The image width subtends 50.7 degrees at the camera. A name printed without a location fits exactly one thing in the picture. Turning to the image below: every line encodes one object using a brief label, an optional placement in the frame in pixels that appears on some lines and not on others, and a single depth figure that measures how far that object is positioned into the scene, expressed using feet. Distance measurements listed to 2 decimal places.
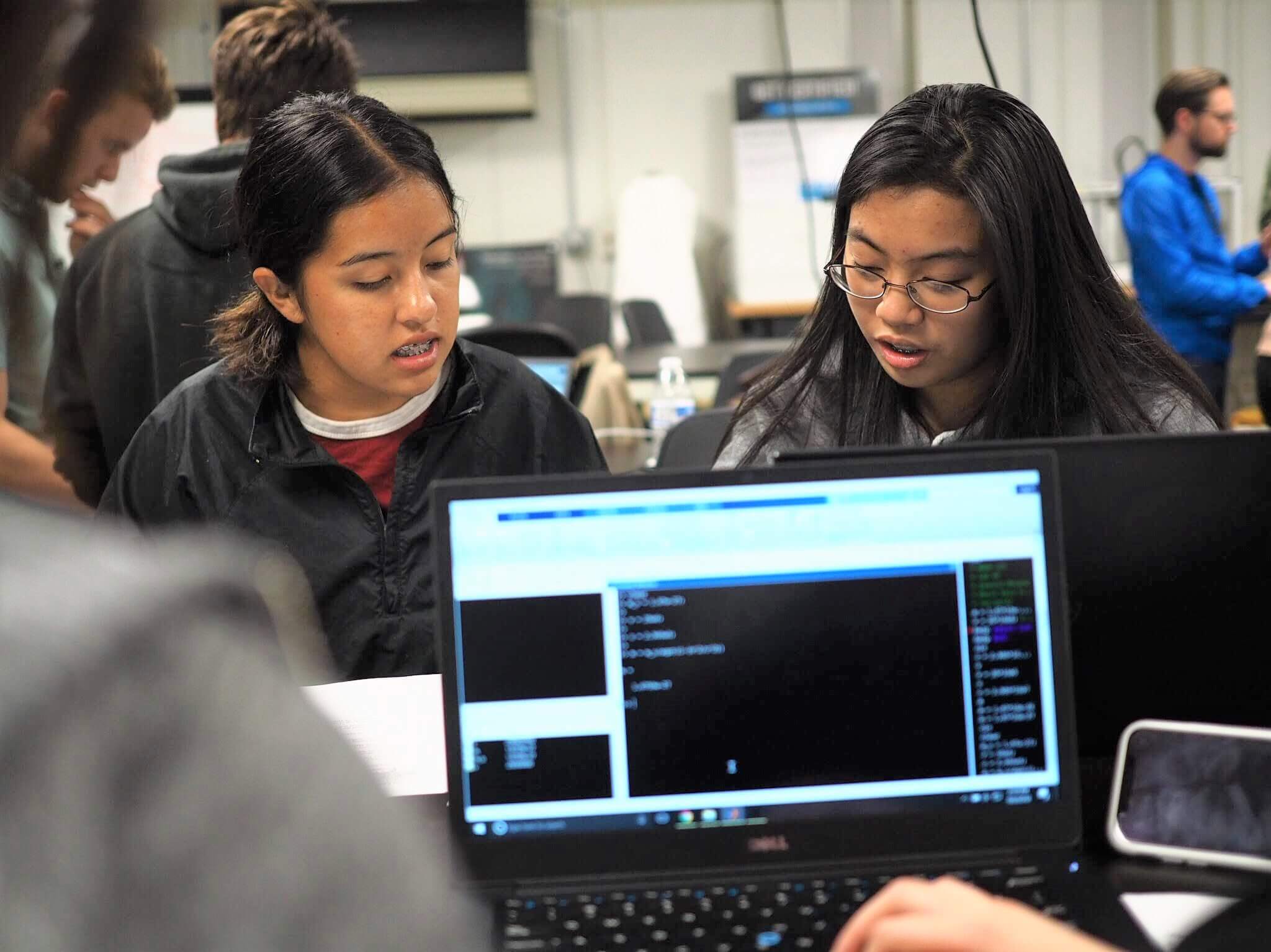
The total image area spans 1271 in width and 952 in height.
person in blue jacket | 14.80
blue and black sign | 24.17
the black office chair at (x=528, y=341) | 11.27
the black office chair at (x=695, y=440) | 7.70
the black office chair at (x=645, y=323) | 19.50
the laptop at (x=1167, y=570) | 3.51
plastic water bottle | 10.46
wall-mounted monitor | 24.27
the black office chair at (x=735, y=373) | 10.85
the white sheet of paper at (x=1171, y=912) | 3.02
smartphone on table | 3.35
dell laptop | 3.16
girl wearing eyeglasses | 4.98
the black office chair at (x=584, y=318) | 20.10
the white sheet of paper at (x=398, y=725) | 3.78
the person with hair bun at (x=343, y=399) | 5.32
